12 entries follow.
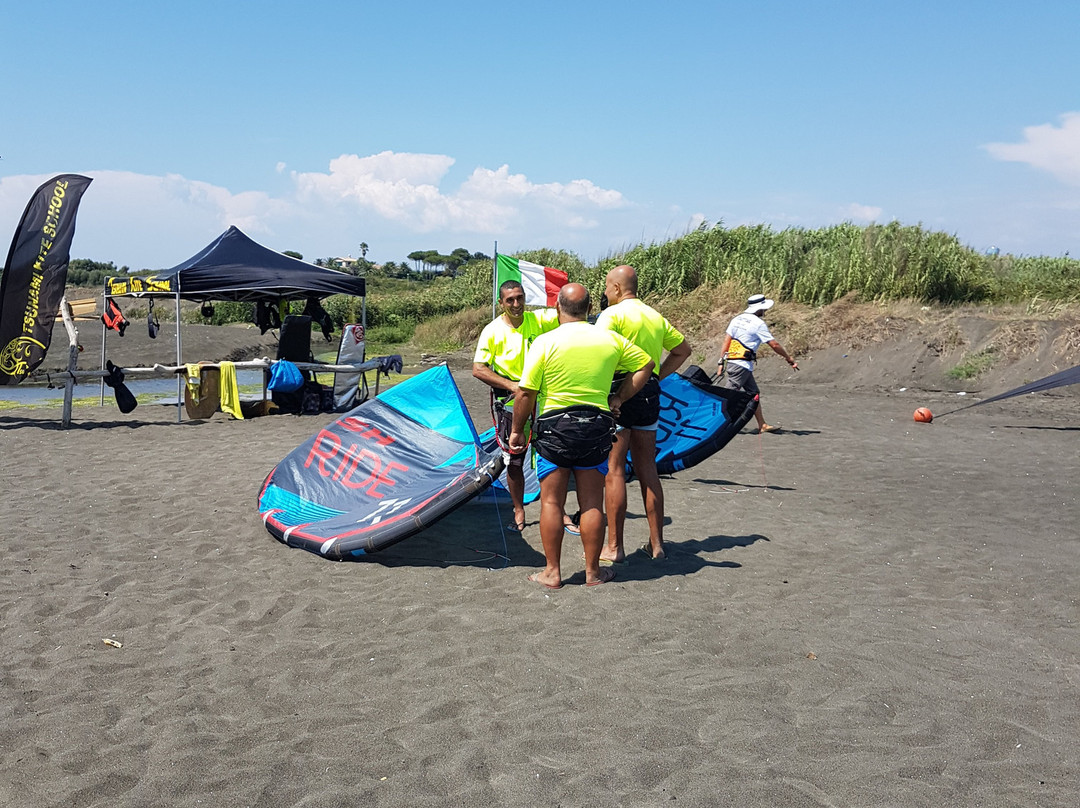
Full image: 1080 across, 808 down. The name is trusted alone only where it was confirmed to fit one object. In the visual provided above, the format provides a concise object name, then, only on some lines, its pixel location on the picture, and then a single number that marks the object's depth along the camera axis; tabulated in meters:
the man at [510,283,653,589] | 5.05
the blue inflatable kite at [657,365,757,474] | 7.34
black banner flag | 11.86
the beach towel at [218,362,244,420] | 13.30
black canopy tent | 13.69
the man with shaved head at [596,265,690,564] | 5.66
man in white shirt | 10.02
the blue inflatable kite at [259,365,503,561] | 5.68
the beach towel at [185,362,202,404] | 13.16
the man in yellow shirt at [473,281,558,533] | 6.27
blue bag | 13.46
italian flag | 11.46
